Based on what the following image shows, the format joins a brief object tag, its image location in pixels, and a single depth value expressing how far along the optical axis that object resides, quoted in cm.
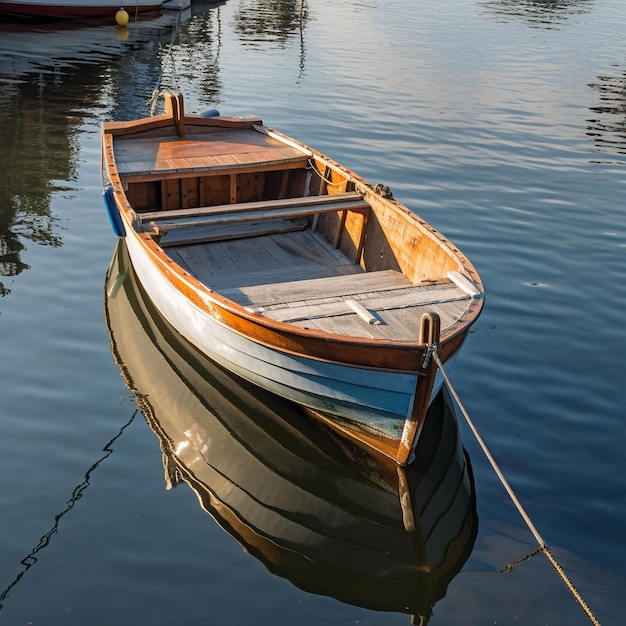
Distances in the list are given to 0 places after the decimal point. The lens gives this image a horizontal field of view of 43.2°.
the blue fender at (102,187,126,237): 1071
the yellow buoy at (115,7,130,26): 3341
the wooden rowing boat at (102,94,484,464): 750
